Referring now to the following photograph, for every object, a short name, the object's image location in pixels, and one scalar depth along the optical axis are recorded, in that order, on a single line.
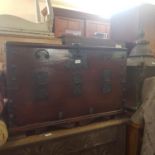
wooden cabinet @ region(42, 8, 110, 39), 2.87
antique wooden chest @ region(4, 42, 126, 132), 1.10
